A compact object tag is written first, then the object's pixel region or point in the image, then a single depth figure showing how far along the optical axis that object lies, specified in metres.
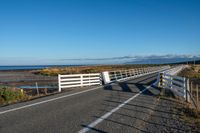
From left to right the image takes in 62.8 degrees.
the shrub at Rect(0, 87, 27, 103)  9.37
